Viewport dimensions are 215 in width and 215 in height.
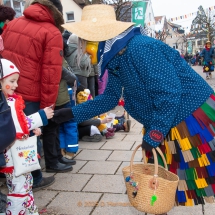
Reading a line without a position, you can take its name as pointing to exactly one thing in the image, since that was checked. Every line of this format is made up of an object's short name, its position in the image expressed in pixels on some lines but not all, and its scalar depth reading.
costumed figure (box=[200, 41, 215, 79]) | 14.36
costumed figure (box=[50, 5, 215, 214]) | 1.95
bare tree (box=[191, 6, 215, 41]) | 35.27
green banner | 16.05
